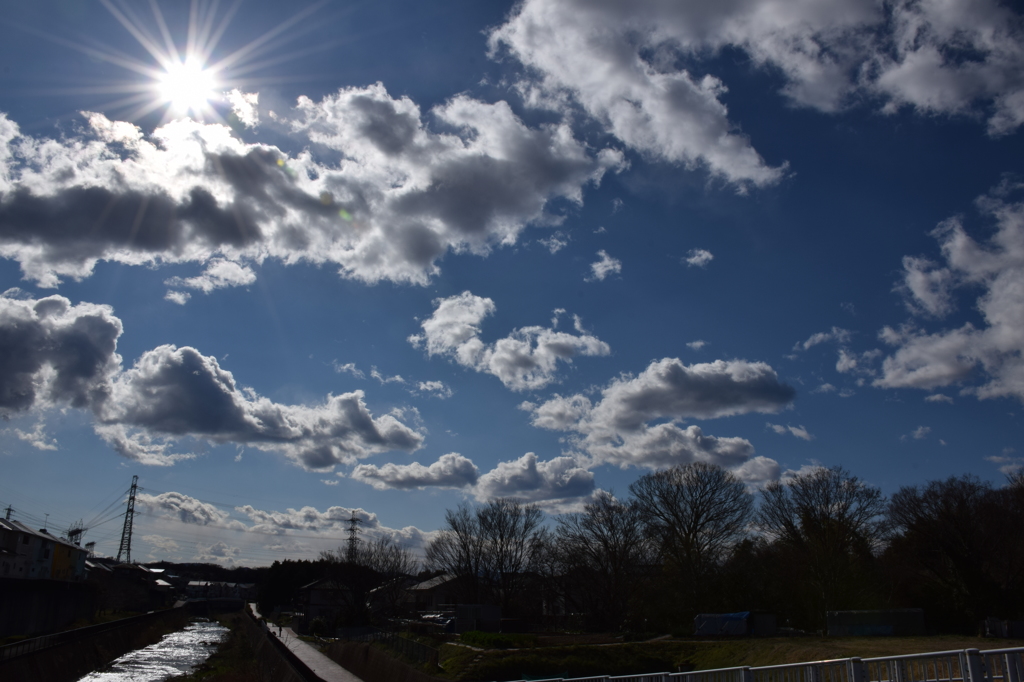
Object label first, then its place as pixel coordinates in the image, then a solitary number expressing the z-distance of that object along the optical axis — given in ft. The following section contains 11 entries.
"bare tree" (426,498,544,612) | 234.17
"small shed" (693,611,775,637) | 143.43
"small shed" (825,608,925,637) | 137.69
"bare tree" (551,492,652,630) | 210.18
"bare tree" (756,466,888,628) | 156.78
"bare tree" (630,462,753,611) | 173.17
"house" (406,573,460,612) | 281.80
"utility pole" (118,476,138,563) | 448.90
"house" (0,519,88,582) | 193.88
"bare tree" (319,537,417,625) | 229.86
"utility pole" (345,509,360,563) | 264.31
